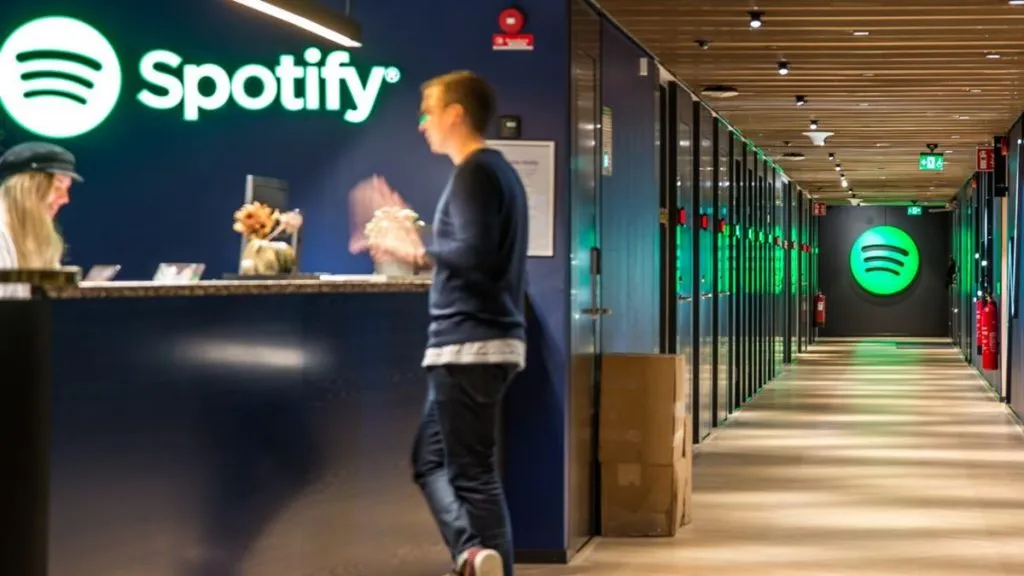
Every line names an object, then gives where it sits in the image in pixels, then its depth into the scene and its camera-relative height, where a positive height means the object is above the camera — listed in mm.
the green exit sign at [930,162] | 20406 +1422
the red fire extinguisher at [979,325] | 19075 -557
